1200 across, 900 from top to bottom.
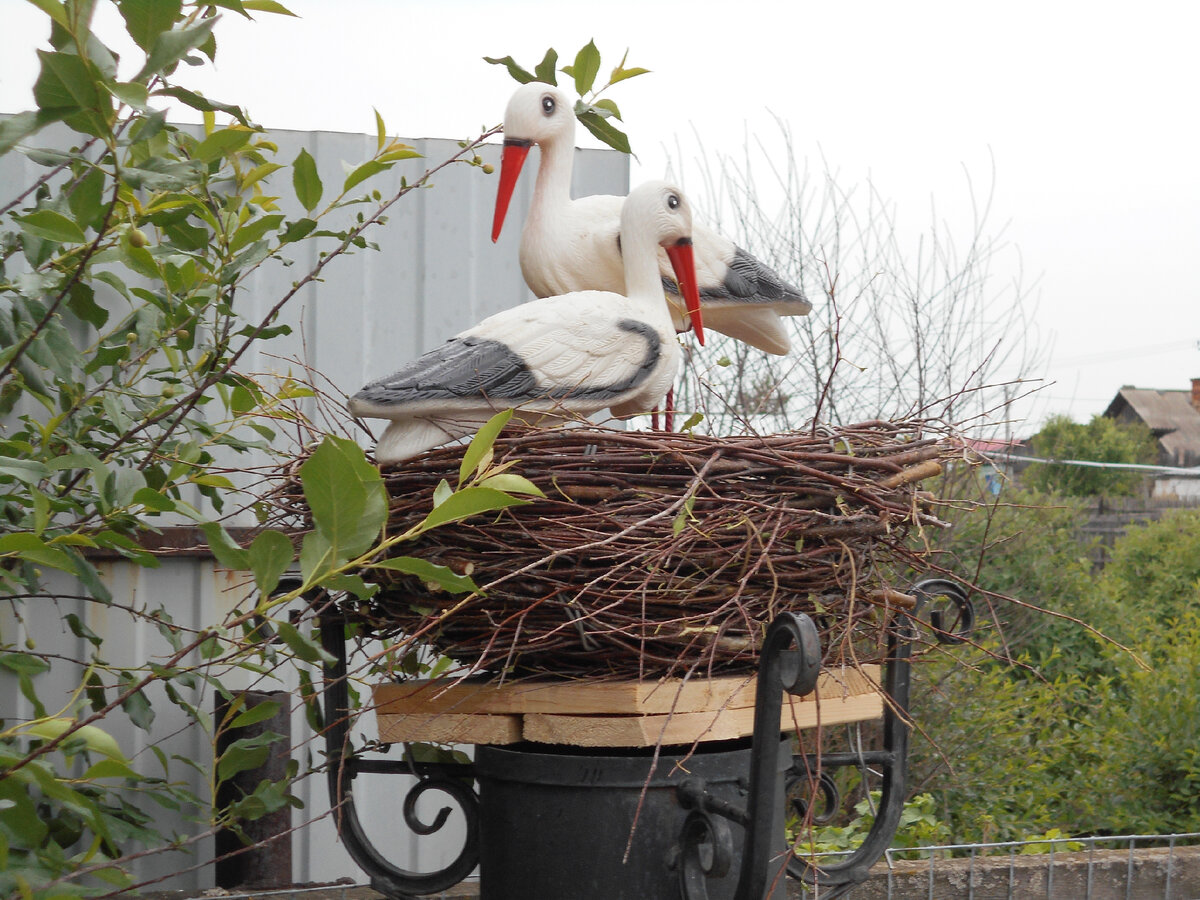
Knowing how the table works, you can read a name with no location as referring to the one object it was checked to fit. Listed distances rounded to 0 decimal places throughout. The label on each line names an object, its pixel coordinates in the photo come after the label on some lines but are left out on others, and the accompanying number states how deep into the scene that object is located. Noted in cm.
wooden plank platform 274
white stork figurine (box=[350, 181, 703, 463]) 278
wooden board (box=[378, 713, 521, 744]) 281
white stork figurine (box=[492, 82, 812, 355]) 299
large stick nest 274
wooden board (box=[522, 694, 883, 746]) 273
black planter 275
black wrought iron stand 266
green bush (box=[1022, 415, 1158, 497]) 1391
